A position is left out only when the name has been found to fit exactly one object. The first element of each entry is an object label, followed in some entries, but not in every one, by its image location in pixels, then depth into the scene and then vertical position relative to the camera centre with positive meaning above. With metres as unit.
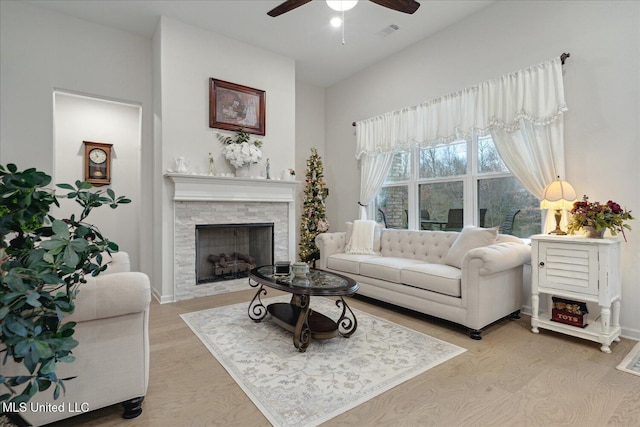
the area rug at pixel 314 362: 1.88 -1.10
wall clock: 5.04 +0.79
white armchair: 1.52 -0.71
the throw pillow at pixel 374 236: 4.55 -0.37
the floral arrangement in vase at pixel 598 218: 2.64 -0.06
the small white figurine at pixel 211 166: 4.33 +0.62
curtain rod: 3.15 +1.51
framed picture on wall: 4.41 +1.50
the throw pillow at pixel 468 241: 3.34 -0.32
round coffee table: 2.52 -0.84
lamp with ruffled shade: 2.97 +0.12
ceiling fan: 2.75 +1.80
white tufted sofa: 2.84 -0.67
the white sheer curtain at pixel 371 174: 5.11 +0.60
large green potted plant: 1.04 -0.21
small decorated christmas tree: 5.63 +0.01
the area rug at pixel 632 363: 2.26 -1.12
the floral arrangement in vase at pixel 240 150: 4.42 +0.86
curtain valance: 3.28 +1.21
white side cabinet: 2.58 -0.57
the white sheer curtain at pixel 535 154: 3.23 +0.60
